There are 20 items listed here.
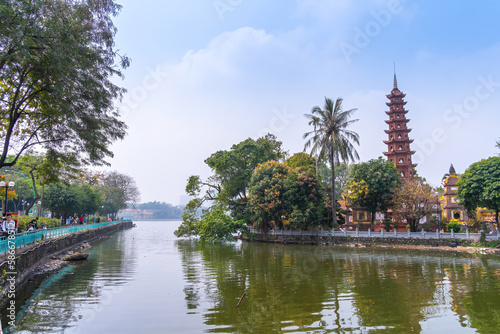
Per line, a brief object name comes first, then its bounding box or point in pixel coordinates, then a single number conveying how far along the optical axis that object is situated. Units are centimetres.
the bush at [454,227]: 3334
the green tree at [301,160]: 5125
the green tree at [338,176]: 7794
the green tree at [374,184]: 3522
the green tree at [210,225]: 3816
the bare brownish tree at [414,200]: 3397
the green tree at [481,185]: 2719
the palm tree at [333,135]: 3684
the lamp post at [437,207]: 3338
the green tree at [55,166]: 1795
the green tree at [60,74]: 1148
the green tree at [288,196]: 3562
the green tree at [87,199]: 4886
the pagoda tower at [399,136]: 4784
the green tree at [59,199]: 4509
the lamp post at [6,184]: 1928
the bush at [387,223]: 3772
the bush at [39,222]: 2482
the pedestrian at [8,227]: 1633
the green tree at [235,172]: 4356
